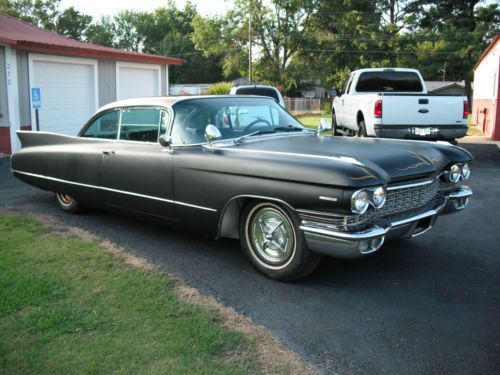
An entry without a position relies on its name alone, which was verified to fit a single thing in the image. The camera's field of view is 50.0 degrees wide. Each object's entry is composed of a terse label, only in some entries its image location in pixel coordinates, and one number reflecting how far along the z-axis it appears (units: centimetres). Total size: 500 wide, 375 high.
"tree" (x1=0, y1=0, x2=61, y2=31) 6869
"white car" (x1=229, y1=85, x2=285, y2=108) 1351
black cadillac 393
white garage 1269
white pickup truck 1056
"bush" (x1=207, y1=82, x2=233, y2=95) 2846
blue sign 1262
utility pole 4378
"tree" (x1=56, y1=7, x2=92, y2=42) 7450
